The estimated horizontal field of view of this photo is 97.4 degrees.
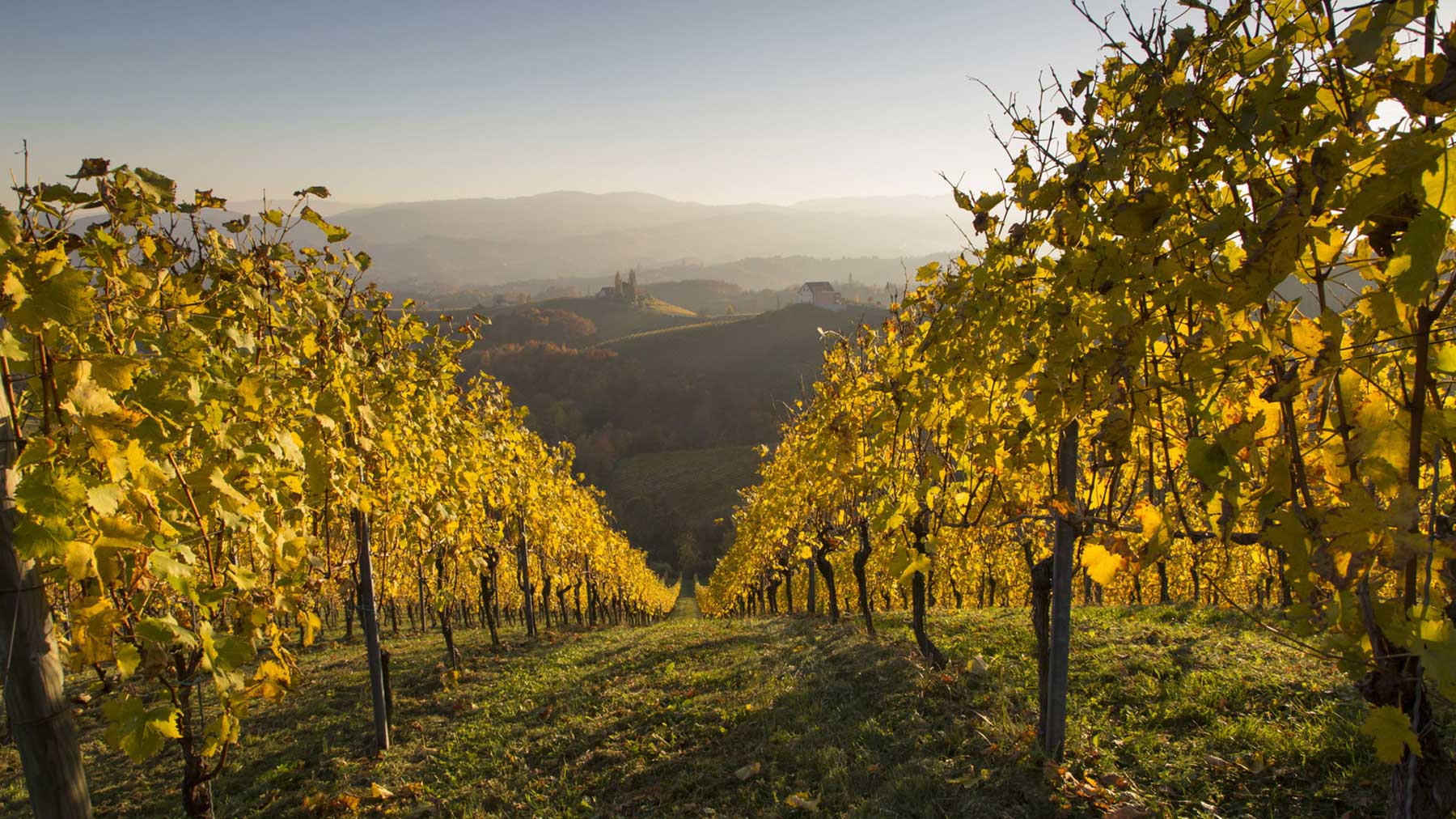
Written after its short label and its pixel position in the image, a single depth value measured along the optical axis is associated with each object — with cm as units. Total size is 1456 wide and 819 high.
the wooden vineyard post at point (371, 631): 609
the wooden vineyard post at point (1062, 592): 385
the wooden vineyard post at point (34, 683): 176
